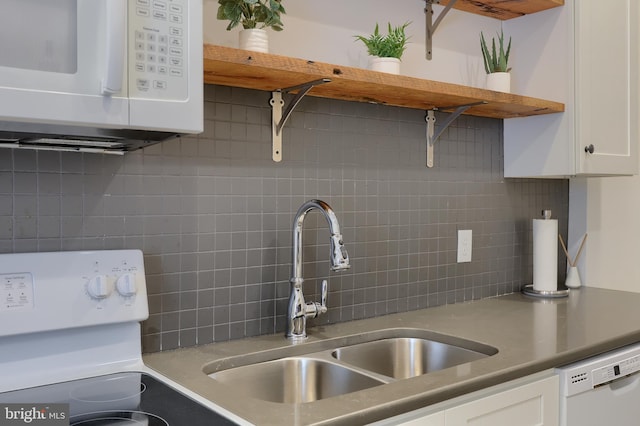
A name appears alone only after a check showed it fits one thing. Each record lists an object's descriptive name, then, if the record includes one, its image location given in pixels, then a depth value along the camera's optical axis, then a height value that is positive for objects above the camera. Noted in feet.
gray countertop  3.68 -1.15
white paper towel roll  7.57 -0.55
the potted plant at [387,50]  5.80 +1.53
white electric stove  3.66 -0.95
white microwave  3.14 +0.79
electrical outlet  7.16 -0.42
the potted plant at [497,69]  7.00 +1.64
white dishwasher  5.01 -1.59
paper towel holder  7.53 -1.04
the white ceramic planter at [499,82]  7.00 +1.47
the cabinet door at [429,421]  3.92 -1.38
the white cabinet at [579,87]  6.97 +1.44
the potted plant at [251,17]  4.86 +1.56
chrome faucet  5.27 -0.77
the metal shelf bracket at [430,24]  6.91 +2.11
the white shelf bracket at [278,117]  5.44 +0.83
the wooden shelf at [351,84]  4.50 +1.11
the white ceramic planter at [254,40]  4.90 +1.37
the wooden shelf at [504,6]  6.97 +2.39
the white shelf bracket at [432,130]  6.81 +0.90
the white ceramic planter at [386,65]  5.79 +1.38
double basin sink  4.79 -1.31
